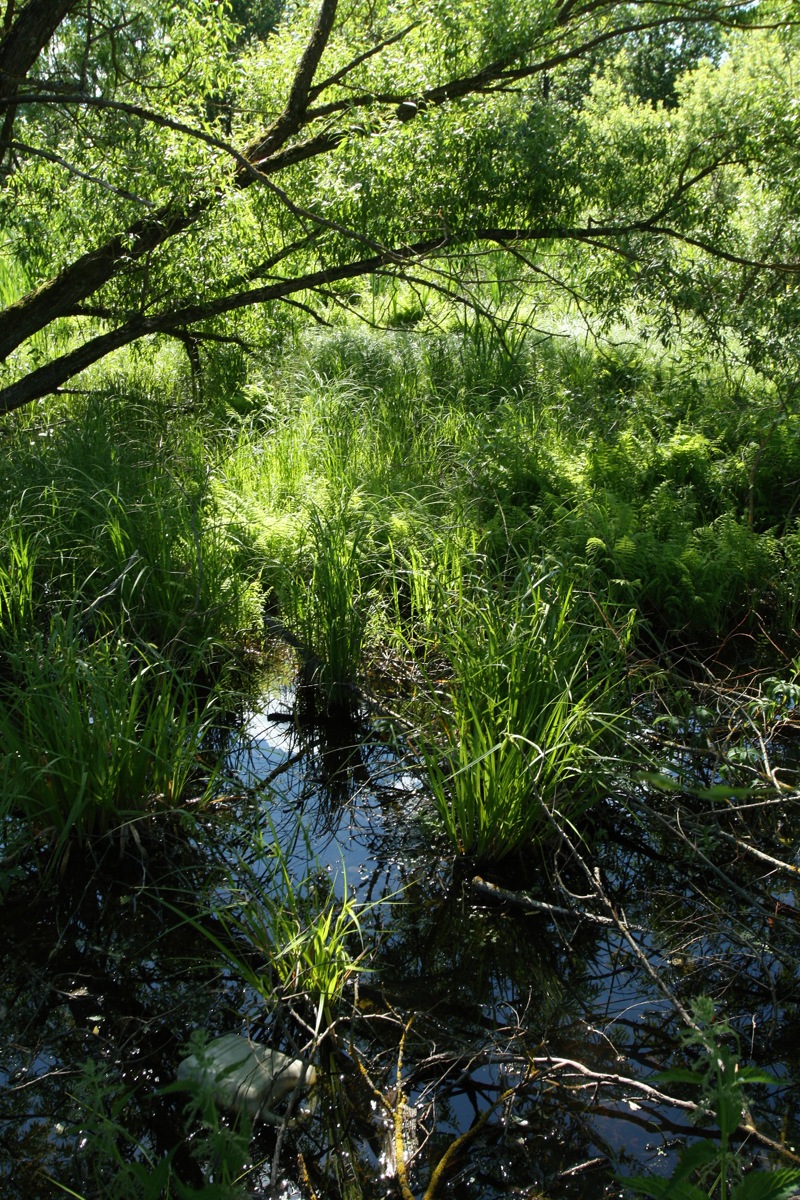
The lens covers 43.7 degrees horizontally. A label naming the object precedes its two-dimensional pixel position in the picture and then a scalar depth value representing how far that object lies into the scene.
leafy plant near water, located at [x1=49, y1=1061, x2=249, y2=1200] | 1.57
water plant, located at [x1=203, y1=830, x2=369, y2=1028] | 2.31
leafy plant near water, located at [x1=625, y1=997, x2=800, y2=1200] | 1.50
